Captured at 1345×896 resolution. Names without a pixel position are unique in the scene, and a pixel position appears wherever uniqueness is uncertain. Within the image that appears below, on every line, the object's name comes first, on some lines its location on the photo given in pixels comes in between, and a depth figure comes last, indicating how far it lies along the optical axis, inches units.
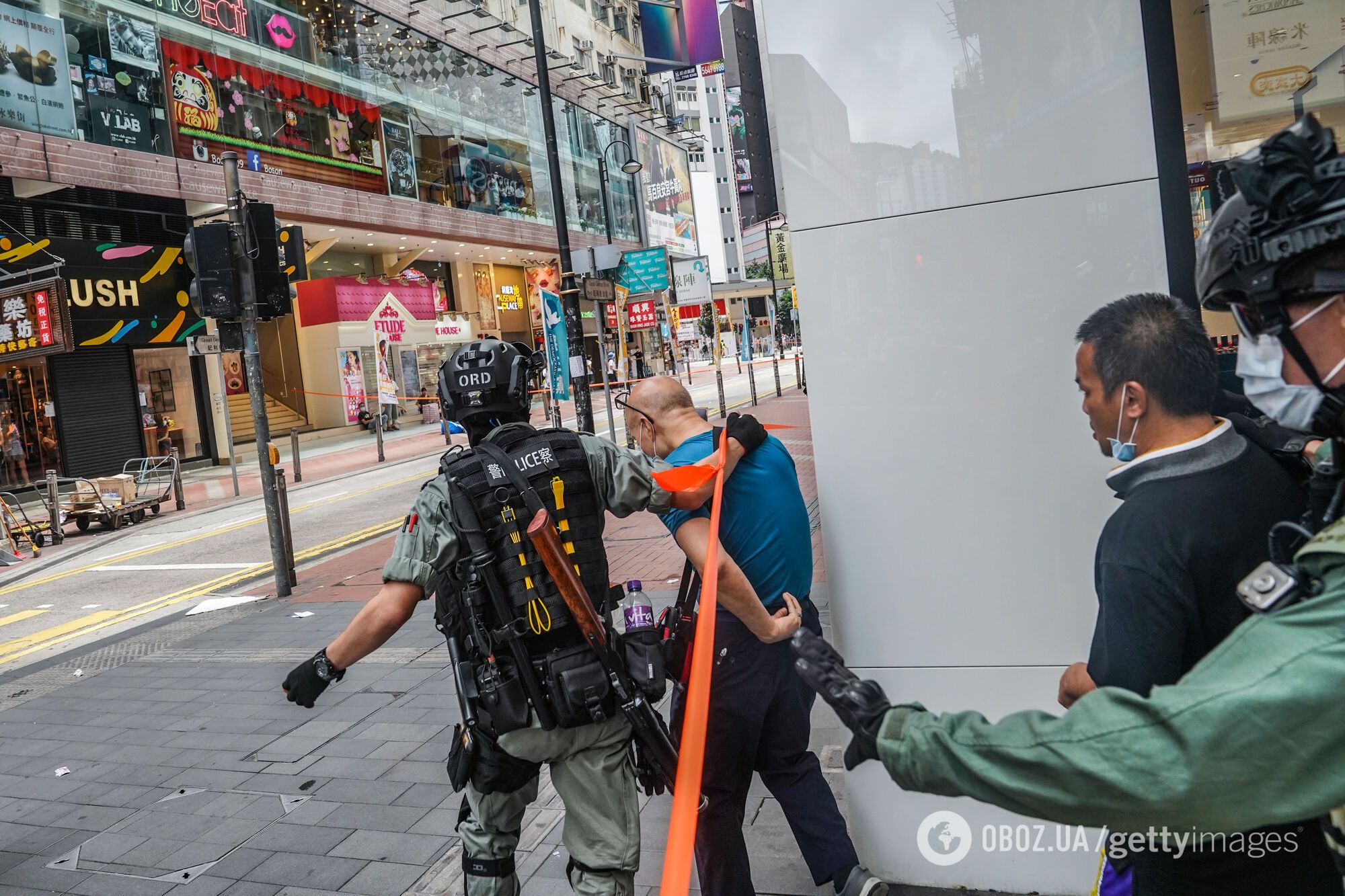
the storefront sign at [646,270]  723.4
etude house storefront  1186.0
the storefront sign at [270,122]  912.9
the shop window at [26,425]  794.8
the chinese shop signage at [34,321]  551.5
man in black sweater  64.9
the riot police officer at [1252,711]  36.5
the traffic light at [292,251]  386.3
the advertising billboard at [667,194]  2245.3
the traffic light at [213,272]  348.8
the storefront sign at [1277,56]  119.3
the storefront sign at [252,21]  914.7
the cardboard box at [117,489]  599.2
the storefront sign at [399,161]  1198.9
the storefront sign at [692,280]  927.0
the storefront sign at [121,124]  815.7
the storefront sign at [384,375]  989.2
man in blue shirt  110.7
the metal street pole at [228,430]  745.6
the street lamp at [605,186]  568.9
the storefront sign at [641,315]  1034.1
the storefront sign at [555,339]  546.3
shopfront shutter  836.6
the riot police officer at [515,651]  98.9
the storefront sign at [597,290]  521.7
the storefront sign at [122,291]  818.2
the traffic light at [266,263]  362.3
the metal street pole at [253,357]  357.4
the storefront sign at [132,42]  837.8
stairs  1104.2
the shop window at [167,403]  926.4
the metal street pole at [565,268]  486.0
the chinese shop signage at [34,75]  735.7
